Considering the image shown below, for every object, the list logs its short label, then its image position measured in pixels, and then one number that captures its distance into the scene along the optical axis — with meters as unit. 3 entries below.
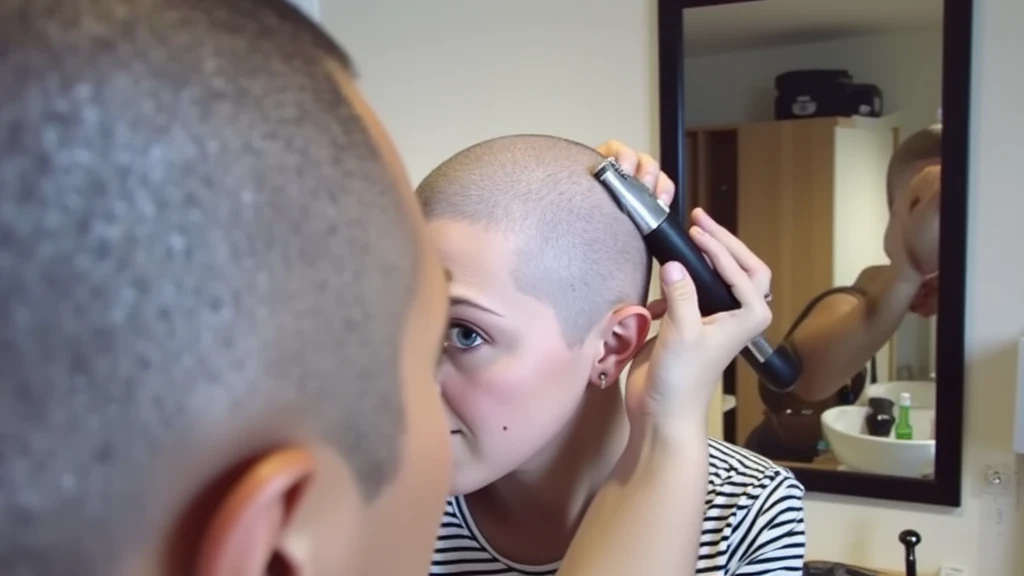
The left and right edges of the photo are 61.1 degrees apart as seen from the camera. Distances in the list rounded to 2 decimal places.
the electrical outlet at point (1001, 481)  1.49
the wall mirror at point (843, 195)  1.47
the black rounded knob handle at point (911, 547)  1.46
